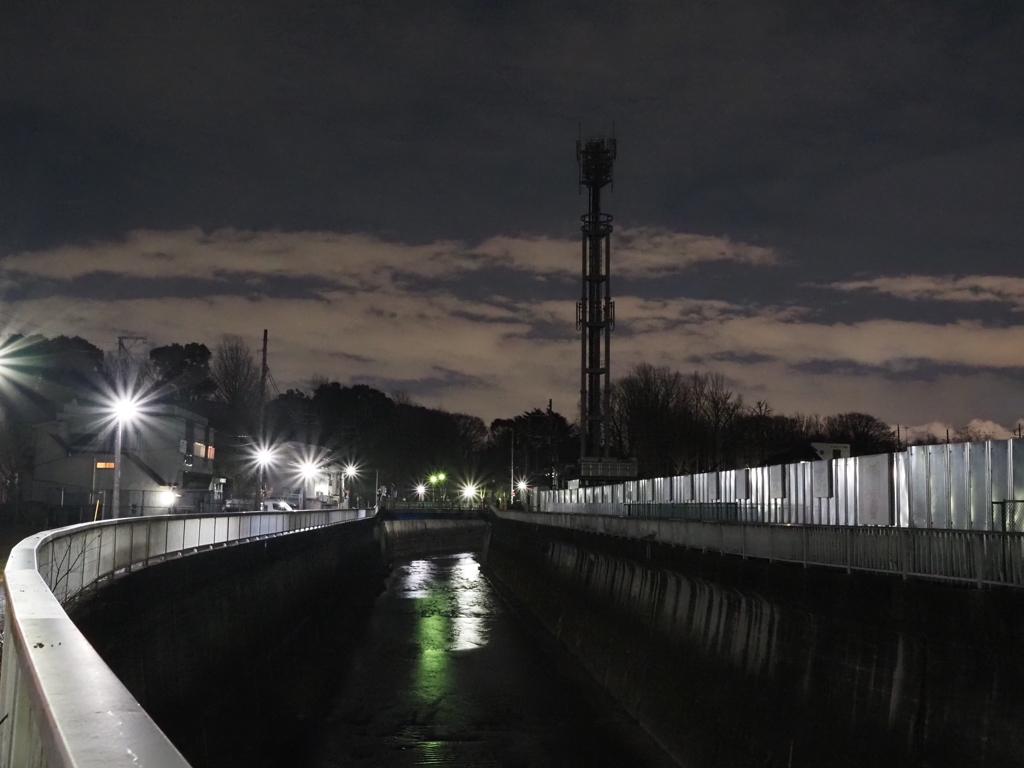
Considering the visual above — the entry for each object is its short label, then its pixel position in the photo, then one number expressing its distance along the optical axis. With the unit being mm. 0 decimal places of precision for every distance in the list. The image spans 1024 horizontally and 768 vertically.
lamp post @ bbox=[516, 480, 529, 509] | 130975
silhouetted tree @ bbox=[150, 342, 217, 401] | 130000
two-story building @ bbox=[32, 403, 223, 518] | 76375
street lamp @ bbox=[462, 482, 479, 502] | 183125
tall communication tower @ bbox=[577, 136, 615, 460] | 97625
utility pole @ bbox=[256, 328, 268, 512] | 54125
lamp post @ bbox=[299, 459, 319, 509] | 76706
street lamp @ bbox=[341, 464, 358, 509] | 118962
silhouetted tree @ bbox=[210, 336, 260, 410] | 127938
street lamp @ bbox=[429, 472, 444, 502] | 168125
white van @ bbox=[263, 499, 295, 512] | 72906
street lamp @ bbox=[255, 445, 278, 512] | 55750
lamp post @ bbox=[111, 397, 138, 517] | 29250
